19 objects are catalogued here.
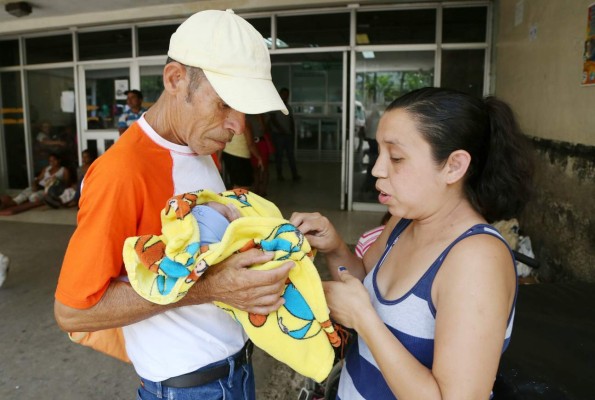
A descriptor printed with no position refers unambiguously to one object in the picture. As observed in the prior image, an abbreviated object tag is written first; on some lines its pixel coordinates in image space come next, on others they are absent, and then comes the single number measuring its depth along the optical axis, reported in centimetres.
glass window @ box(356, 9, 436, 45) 645
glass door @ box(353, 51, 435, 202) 661
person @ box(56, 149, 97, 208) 795
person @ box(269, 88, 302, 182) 943
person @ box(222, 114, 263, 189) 668
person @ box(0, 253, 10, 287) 420
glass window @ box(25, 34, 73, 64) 828
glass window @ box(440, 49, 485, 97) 638
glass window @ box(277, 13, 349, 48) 677
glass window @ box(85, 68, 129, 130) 809
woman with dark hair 93
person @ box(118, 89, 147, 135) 671
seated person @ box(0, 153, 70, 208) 813
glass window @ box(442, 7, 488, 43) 631
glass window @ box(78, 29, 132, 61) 790
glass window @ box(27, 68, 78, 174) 857
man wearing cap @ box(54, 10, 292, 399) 104
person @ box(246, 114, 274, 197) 741
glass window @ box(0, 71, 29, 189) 889
